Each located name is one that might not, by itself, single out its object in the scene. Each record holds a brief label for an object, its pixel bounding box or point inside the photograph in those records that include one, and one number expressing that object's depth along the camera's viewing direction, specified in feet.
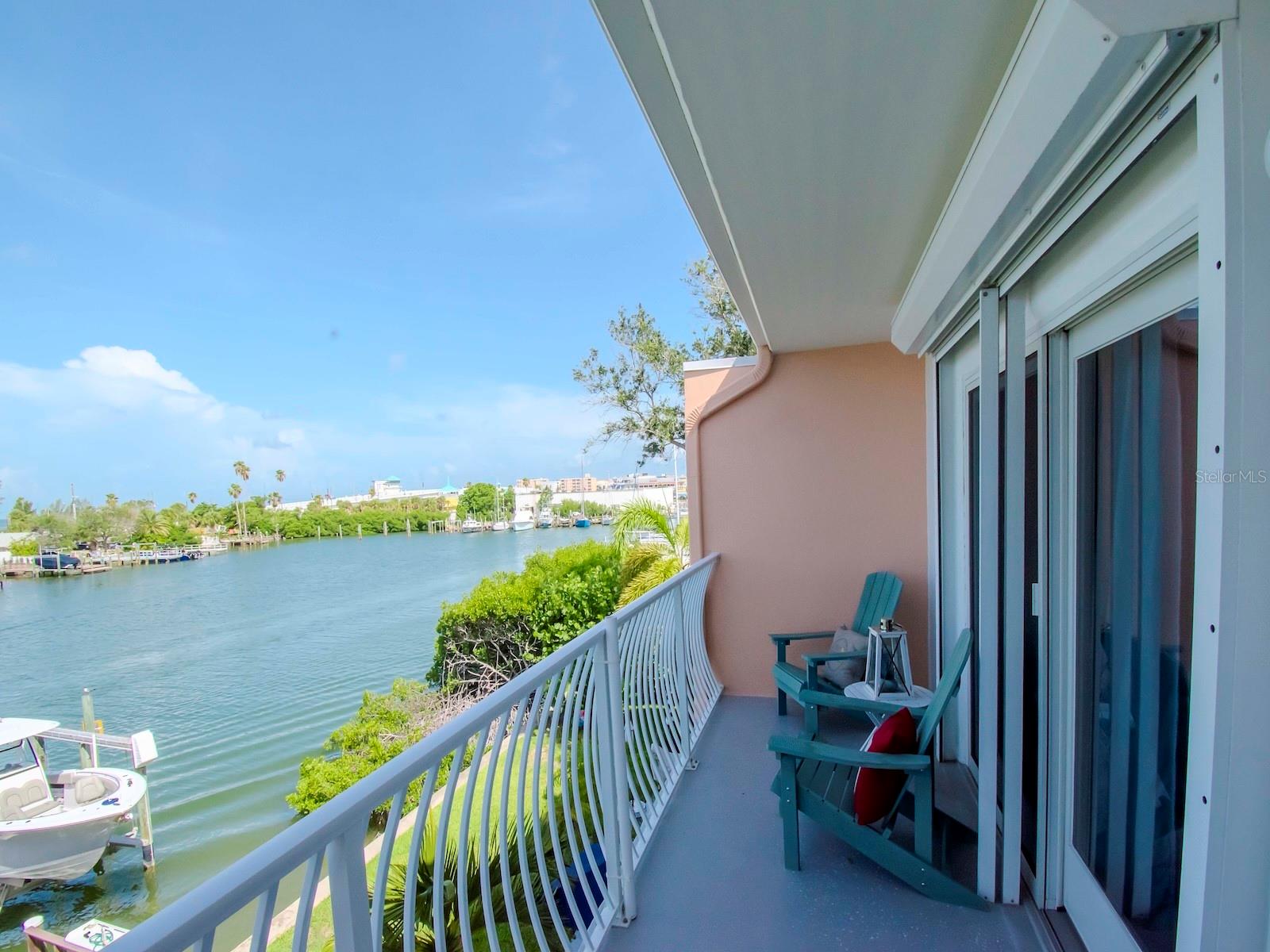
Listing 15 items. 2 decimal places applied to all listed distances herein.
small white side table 9.60
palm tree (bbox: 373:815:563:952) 8.53
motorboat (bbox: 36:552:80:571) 103.04
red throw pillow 7.45
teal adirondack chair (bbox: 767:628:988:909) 7.09
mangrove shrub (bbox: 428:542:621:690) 36.32
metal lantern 9.80
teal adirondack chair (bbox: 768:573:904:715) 11.99
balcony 3.04
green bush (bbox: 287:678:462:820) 32.55
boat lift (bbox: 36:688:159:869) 38.83
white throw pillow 12.33
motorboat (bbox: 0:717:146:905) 34.35
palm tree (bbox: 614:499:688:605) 22.47
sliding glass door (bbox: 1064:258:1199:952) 4.15
